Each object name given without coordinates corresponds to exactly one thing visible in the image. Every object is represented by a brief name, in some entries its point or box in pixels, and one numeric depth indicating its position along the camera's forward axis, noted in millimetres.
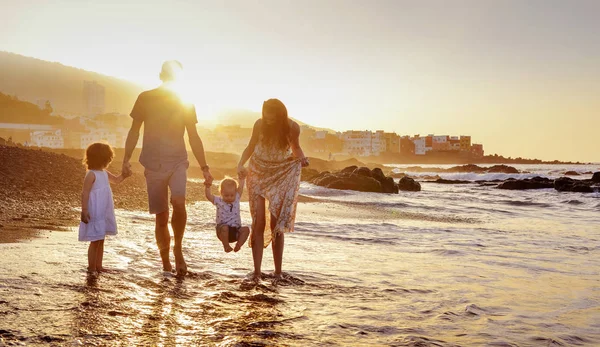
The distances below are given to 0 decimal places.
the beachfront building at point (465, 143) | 153075
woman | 4984
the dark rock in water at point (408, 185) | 29641
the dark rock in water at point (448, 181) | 42772
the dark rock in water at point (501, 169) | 63678
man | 4832
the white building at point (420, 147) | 153400
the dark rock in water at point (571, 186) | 27078
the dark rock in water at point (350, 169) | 32931
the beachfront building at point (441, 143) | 153375
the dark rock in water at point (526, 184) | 31016
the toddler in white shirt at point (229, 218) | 4992
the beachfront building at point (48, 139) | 78812
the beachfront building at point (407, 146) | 156500
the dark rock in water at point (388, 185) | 26241
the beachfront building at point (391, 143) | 160250
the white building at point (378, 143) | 154675
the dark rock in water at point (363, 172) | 29047
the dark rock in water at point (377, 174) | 27750
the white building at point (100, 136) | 97062
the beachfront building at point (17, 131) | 76875
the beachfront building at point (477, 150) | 148662
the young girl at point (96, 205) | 4504
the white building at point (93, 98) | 170250
